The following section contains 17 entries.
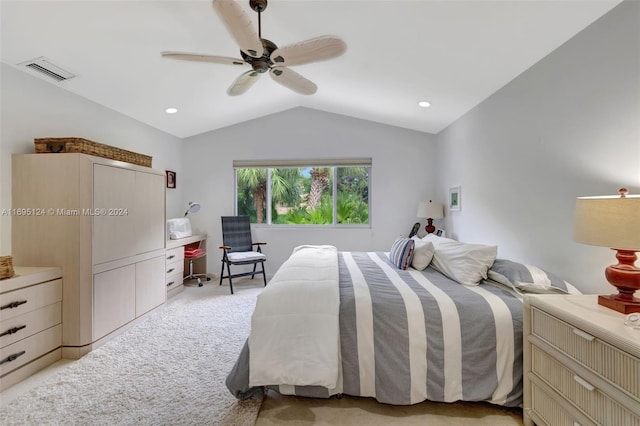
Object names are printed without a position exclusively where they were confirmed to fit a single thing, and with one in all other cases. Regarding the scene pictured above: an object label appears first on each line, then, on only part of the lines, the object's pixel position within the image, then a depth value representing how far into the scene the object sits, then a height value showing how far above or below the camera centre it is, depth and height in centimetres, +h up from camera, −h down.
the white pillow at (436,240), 265 -27
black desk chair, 393 -47
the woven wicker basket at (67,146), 231 +53
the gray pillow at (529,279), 173 -43
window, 469 +30
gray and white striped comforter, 158 -77
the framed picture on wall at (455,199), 362 +17
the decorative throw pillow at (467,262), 204 -37
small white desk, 412 -55
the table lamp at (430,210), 404 +2
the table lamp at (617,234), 118 -9
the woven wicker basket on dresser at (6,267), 190 -36
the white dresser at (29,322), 188 -77
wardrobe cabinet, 227 -16
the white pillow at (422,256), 248 -38
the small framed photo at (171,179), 433 +49
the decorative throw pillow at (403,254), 250 -37
